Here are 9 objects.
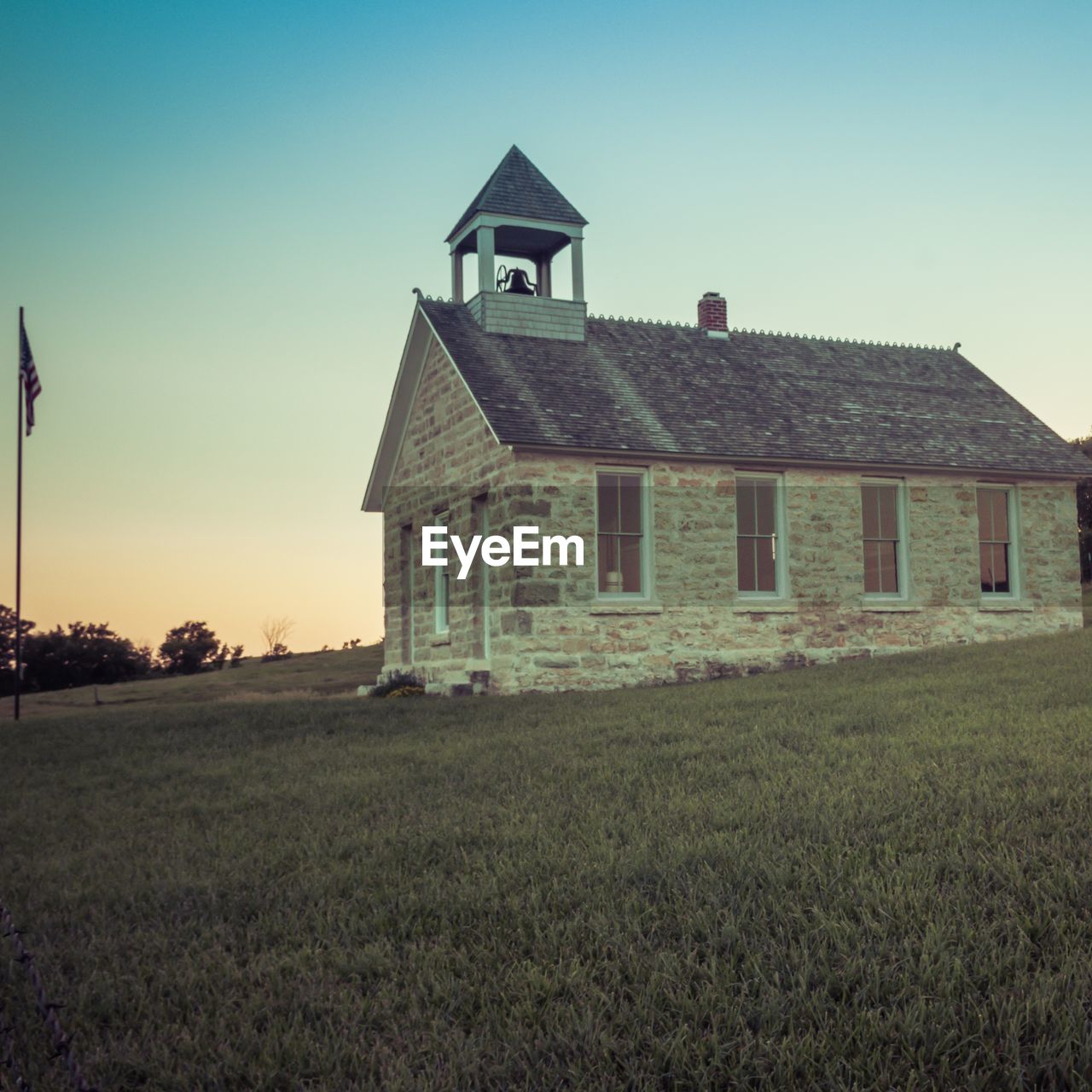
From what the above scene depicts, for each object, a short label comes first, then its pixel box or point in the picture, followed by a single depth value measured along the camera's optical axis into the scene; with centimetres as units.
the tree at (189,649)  4931
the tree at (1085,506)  4775
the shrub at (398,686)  2075
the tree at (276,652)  4609
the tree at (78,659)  4472
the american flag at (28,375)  2166
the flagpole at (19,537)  2086
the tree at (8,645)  4266
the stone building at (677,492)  1850
